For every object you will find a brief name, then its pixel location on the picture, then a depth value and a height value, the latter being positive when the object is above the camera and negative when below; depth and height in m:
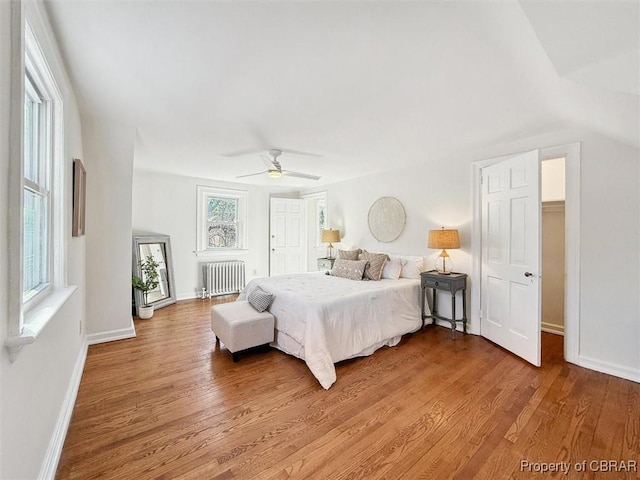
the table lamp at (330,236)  5.31 +0.06
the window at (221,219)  5.53 +0.40
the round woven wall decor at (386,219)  4.40 +0.33
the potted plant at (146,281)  4.09 -0.67
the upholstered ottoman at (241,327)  2.71 -0.89
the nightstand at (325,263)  5.31 -0.47
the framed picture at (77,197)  2.28 +0.34
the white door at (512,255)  2.65 -0.16
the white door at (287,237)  6.23 +0.04
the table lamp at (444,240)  3.43 -0.01
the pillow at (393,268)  3.95 -0.41
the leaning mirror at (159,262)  4.54 -0.40
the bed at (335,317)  2.55 -0.81
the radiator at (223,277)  5.43 -0.78
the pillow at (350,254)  4.37 -0.24
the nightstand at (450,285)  3.35 -0.56
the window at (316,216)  6.78 +0.56
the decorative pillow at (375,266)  3.85 -0.37
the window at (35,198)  1.01 +0.21
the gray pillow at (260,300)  3.03 -0.67
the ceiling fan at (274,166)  3.50 +0.94
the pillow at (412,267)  3.95 -0.40
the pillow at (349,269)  3.88 -0.43
